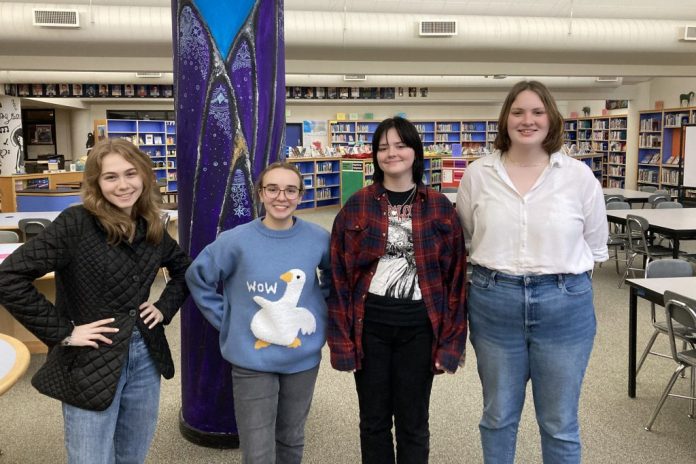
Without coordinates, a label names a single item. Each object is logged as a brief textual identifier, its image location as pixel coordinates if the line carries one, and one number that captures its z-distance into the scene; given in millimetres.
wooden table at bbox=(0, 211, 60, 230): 6457
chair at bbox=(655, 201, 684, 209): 7883
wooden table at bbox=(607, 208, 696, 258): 5935
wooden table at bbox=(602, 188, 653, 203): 9336
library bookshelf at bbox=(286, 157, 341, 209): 14609
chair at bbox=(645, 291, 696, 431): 3082
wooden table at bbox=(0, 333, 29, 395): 1836
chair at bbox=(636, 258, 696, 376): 4129
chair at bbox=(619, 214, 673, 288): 6307
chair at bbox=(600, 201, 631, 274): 7188
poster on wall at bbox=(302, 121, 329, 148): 18281
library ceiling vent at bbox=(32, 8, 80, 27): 7297
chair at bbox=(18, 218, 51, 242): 6012
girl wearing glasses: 2150
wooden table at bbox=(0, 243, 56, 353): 4672
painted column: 2840
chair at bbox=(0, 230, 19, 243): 5230
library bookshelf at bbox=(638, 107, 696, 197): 13250
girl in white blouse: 2043
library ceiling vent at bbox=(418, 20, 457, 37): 8055
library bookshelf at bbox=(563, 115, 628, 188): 16141
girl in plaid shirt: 2082
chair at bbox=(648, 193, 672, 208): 8703
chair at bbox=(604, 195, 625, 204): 8723
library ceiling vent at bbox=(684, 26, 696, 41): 8484
